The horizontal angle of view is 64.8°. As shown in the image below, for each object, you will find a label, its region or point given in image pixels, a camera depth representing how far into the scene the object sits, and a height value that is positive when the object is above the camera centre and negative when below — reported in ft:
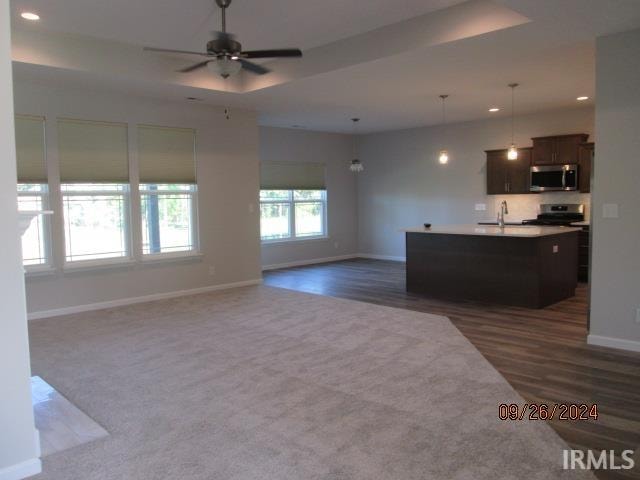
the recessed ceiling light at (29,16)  14.39 +5.62
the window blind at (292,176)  30.66 +1.87
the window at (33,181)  18.20 +1.07
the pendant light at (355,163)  28.78 +2.45
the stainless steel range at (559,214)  26.07 -0.73
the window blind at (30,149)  18.13 +2.24
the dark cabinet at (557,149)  25.49 +2.67
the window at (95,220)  19.75 -0.44
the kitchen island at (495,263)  19.39 -2.55
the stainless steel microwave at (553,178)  25.73 +1.17
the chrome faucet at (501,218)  21.38 -0.71
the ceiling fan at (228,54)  12.41 +3.91
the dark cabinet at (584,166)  25.17 +1.70
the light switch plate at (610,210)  13.91 -0.30
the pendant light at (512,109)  20.31 +4.64
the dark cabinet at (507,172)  27.58 +1.61
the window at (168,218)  21.99 -0.44
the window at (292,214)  31.22 -0.55
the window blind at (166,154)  21.56 +2.35
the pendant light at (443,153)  22.40 +2.50
